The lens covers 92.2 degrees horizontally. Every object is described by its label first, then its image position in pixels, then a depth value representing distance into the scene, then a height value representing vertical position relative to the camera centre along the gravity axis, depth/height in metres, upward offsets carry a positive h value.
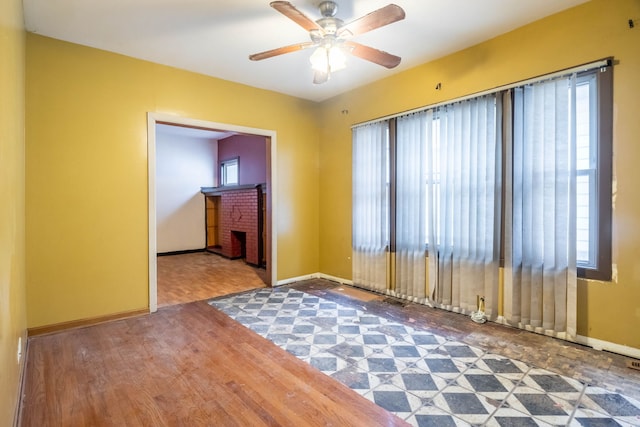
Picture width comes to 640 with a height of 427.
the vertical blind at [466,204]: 2.98 +0.06
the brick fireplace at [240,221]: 5.85 -0.20
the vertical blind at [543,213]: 2.53 -0.03
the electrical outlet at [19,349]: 1.98 -0.90
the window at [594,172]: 2.38 +0.30
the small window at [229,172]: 7.19 +0.95
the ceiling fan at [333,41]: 2.14 +1.31
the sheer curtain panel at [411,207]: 3.53 +0.04
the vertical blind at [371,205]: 3.94 +0.07
